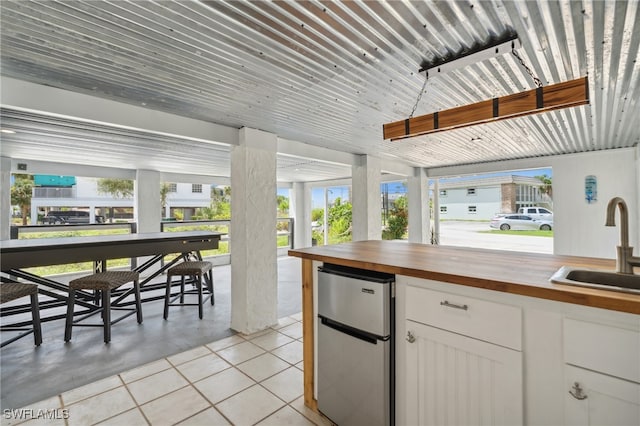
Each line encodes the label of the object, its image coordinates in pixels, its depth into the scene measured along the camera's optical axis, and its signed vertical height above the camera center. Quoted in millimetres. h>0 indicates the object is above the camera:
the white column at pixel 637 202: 4429 +146
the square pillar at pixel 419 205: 6809 +218
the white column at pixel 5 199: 4402 +308
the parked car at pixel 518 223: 6103 -222
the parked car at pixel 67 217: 5480 +34
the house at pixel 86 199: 5371 +402
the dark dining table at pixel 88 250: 2668 -340
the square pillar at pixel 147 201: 5891 +347
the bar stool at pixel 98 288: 2900 -706
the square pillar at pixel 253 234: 3277 -201
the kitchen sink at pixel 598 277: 1274 -298
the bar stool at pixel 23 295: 2557 -686
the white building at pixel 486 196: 6311 +411
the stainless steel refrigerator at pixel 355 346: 1550 -753
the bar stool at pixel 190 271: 3588 -676
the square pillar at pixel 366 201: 5039 +248
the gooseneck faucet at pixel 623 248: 1294 -162
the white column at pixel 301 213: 9211 +87
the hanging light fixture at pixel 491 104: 1540 +640
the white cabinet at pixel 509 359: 982 -588
